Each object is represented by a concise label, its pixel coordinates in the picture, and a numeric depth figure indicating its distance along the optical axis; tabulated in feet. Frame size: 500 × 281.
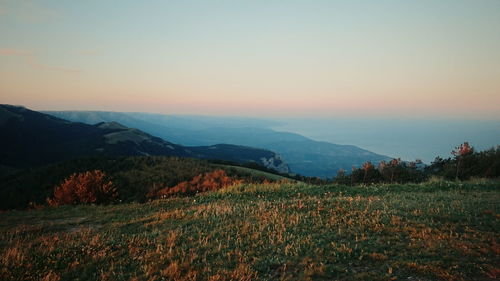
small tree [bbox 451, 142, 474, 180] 80.84
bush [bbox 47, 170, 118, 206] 57.57
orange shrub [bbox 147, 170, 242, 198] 67.56
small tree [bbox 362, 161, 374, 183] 114.85
